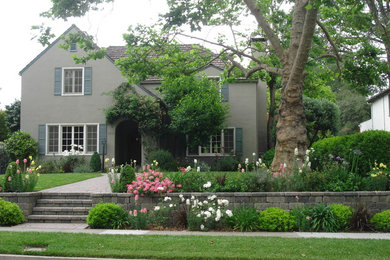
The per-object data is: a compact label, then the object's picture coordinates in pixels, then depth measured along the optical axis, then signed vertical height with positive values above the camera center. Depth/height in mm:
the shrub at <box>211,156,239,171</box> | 18969 -392
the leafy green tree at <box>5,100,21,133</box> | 22594 +2453
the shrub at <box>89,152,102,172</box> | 18881 -275
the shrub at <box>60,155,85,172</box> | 19188 -227
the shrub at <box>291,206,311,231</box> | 8586 -1376
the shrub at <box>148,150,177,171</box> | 17927 -130
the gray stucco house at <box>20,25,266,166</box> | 20016 +2666
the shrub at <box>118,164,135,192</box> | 10109 -523
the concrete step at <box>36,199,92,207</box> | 10469 -1242
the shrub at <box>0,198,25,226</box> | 9227 -1369
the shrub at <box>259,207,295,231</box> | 8539 -1436
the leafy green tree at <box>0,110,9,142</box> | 27234 +2056
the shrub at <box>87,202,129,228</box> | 8945 -1390
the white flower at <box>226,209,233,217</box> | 8367 -1221
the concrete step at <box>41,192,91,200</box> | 10688 -1048
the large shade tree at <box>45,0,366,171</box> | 11078 +3308
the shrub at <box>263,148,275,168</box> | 18319 +46
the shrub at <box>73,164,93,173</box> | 18703 -563
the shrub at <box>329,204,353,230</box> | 8523 -1316
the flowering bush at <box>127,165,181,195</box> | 9492 -686
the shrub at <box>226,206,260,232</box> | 8648 -1439
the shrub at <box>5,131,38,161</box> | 19047 +535
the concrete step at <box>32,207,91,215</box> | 10180 -1418
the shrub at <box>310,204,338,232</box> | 8500 -1395
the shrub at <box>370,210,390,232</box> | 8367 -1410
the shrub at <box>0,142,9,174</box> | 19734 -70
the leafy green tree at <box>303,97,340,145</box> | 23828 +2622
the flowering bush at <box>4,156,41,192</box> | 10469 -638
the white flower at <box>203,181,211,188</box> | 9295 -675
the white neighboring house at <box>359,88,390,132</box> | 25891 +3270
